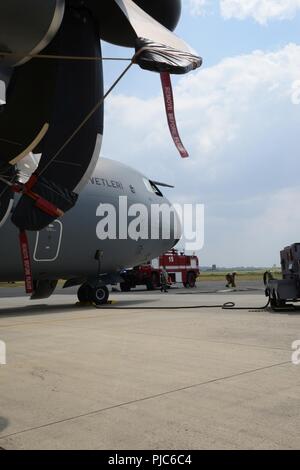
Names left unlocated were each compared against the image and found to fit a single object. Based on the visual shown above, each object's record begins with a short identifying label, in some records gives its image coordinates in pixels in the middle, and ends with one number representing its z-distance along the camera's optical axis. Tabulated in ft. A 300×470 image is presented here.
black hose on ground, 45.96
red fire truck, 105.81
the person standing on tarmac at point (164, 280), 93.39
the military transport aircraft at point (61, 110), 20.30
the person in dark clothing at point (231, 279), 104.48
